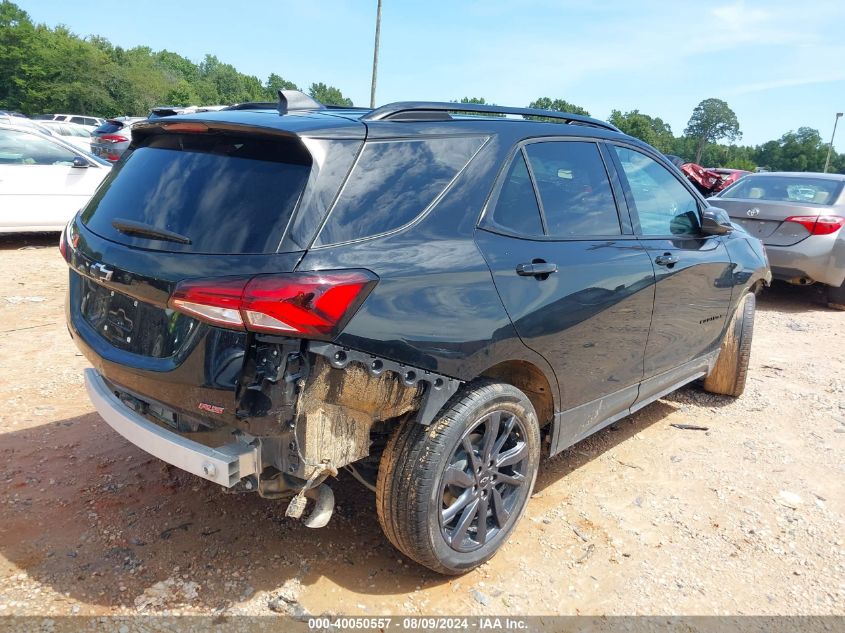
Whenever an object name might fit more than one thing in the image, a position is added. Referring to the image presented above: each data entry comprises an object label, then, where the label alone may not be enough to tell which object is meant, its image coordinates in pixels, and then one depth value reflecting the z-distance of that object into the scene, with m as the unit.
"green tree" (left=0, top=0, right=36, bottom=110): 56.19
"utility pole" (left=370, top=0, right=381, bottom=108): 21.33
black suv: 2.10
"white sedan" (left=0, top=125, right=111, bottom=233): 8.30
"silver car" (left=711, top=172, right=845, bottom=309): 7.62
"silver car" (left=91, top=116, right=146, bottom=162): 12.80
